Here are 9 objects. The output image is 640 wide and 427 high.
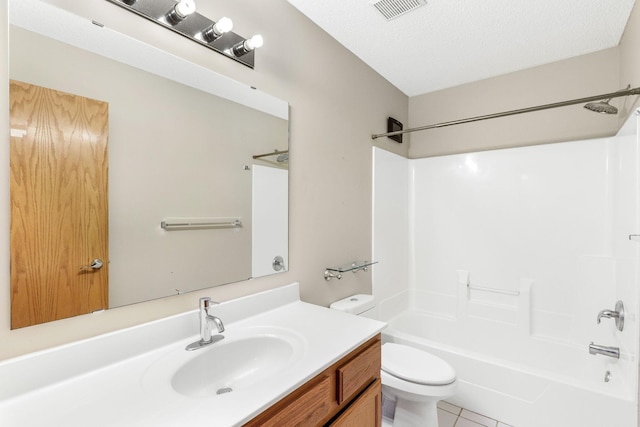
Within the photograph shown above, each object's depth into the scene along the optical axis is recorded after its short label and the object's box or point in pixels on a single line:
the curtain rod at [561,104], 1.51
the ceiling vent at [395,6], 1.64
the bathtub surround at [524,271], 1.72
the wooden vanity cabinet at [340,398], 0.86
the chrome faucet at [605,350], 1.71
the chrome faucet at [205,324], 1.12
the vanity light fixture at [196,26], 1.09
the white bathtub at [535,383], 1.60
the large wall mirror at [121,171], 0.86
